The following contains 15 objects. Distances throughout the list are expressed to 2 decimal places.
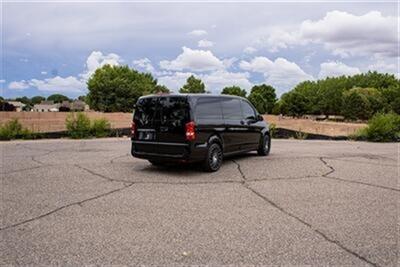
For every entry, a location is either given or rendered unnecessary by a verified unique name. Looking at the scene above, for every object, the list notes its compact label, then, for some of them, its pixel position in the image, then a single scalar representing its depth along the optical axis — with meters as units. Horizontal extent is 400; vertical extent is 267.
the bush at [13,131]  18.27
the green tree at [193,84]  70.84
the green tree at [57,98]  142.44
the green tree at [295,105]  90.50
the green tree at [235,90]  96.30
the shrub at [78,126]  19.27
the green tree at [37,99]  141.40
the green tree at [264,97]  93.31
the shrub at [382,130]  18.09
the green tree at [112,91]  73.88
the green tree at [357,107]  76.91
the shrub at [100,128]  19.78
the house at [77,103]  108.34
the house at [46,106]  116.74
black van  7.91
